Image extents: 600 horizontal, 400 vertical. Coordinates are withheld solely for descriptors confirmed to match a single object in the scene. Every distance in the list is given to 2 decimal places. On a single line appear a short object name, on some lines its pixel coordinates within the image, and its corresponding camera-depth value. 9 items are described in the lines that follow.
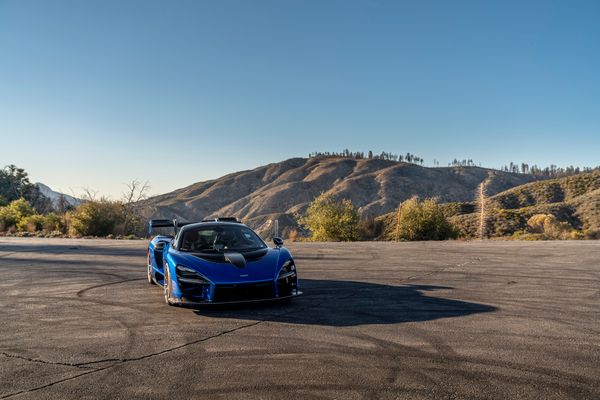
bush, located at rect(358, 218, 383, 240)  35.47
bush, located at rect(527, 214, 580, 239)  31.02
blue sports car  7.21
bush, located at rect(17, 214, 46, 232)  42.16
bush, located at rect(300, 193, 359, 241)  33.62
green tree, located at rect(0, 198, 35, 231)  45.56
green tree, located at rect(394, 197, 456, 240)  33.03
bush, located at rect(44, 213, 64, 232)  39.87
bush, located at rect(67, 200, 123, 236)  35.81
